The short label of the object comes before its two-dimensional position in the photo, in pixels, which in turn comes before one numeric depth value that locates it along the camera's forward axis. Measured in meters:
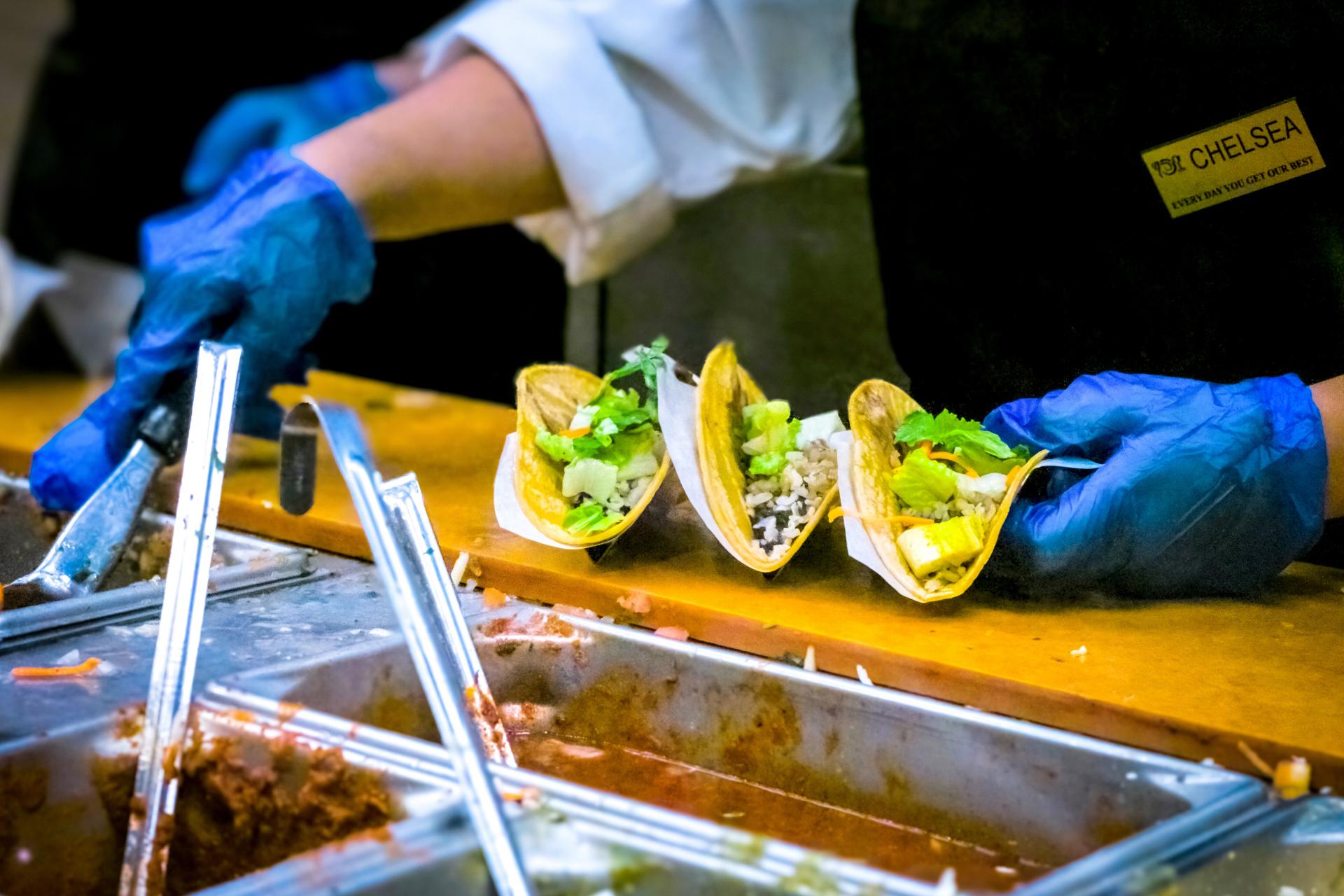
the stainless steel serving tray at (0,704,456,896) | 1.67
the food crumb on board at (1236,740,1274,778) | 1.67
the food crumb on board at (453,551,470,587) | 1.85
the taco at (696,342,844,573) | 1.81
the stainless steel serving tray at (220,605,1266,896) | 1.67
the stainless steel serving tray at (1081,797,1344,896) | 1.61
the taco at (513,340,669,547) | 1.82
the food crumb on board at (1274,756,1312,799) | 1.66
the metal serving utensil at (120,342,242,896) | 1.68
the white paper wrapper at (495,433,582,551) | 1.82
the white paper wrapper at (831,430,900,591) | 1.78
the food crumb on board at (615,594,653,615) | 1.80
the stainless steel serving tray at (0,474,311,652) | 1.76
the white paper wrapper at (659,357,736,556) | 1.80
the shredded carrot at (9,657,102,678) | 1.72
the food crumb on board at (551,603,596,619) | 1.81
